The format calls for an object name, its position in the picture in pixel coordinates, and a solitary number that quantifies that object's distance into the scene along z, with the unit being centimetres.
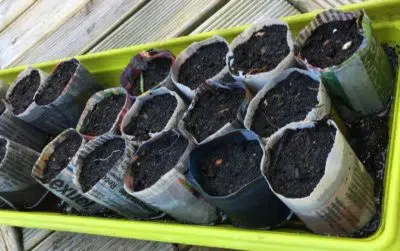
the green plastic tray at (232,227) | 68
